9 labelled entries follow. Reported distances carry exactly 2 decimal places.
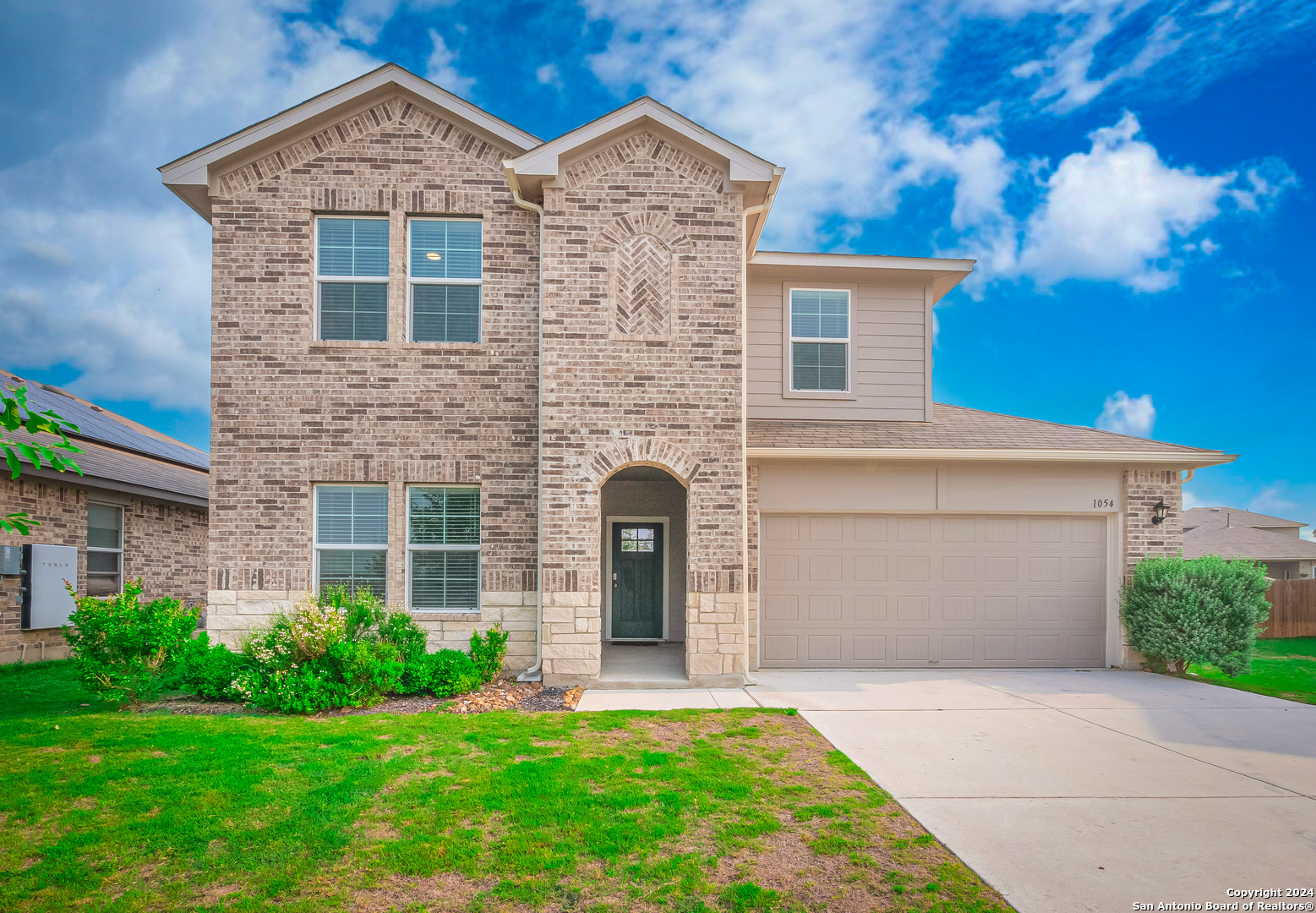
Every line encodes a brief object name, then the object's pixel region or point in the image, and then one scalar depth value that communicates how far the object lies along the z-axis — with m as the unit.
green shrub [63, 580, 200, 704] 7.43
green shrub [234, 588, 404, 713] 7.33
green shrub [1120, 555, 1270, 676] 9.31
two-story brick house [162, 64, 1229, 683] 8.66
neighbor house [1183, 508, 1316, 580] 22.20
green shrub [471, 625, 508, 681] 8.50
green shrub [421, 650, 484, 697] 8.01
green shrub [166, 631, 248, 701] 7.75
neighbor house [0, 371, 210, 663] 10.90
